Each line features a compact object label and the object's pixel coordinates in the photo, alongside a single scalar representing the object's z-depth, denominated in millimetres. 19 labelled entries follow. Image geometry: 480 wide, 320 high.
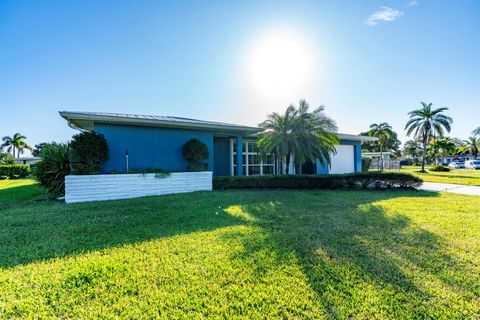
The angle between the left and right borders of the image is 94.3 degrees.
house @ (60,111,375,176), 9602
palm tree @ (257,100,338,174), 11352
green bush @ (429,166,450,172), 28453
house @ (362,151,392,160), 40588
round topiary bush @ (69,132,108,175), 8328
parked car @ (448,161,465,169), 43372
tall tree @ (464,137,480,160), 49219
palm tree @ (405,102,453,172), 26980
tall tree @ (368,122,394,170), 37562
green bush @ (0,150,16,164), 28722
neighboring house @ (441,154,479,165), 57569
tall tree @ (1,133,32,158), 49375
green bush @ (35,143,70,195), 9320
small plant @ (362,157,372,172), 21766
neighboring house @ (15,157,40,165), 42922
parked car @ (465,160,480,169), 38625
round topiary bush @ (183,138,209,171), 10812
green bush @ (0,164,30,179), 22906
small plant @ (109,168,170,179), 9241
